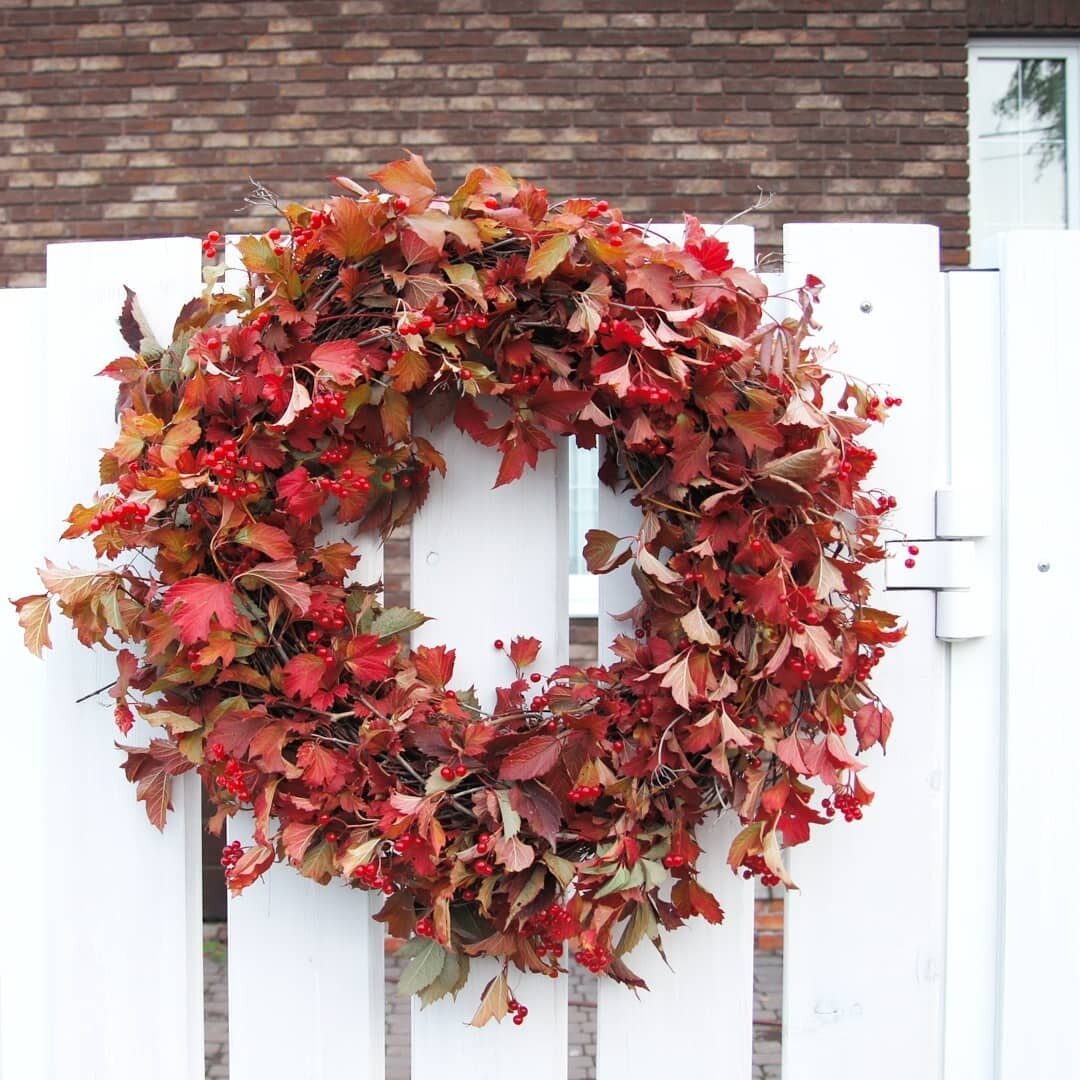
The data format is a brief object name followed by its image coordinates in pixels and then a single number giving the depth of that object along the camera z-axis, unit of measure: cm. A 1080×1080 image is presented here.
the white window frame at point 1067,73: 374
